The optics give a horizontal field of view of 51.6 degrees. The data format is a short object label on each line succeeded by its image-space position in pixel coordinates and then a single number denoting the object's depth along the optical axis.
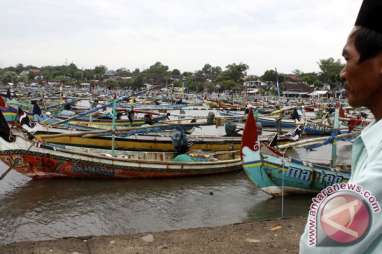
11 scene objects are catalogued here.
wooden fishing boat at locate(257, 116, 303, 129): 27.62
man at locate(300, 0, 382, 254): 0.76
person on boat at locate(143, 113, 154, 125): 19.92
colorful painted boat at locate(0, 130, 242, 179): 12.30
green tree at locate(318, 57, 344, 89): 72.47
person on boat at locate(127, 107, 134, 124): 21.50
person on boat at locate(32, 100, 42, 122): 21.77
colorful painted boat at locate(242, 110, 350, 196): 10.75
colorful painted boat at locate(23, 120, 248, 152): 15.83
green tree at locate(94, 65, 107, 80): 102.86
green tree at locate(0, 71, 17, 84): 94.00
